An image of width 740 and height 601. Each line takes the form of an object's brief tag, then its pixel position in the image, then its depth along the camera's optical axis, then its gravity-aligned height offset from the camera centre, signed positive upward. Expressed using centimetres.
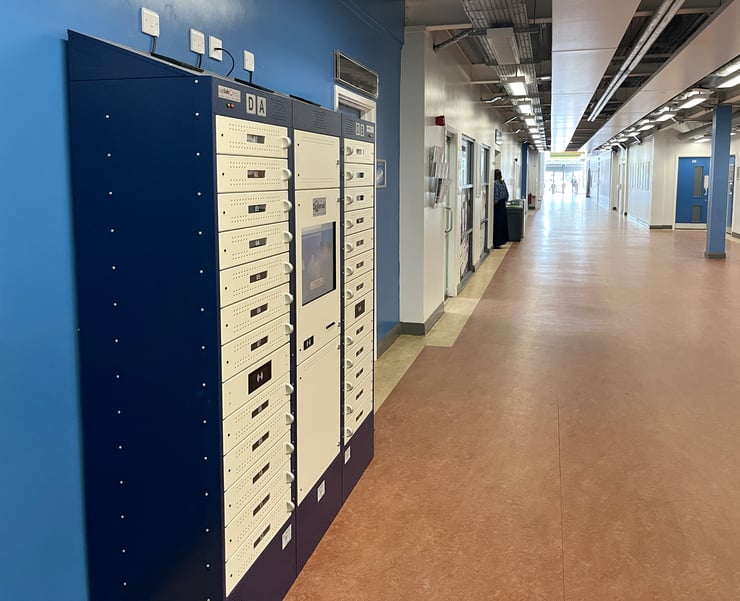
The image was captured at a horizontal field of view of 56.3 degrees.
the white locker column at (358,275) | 323 -33
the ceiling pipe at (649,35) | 494 +143
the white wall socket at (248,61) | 316 +66
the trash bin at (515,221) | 1691 -34
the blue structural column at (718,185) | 1256 +41
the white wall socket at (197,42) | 269 +65
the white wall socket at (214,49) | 284 +65
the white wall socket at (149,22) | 238 +64
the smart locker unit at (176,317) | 202 -34
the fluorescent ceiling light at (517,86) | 816 +152
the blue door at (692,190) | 1938 +49
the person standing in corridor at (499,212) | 1502 -11
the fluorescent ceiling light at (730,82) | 830 +155
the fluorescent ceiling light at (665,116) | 1292 +174
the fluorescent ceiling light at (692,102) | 1048 +168
